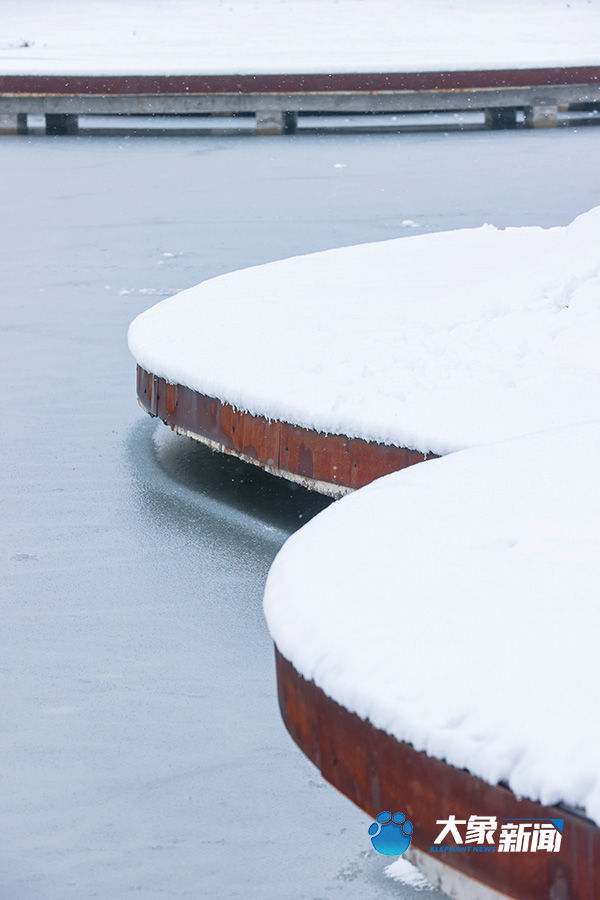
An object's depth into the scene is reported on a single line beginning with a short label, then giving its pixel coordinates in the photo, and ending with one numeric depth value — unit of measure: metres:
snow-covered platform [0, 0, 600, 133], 29.09
